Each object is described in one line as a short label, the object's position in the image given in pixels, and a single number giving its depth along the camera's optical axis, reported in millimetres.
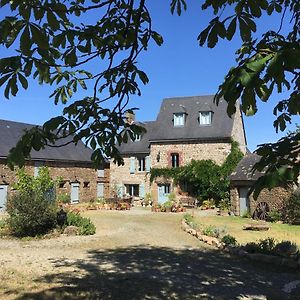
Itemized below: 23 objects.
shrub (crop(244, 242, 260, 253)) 10453
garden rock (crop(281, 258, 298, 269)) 9109
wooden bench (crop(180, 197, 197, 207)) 29062
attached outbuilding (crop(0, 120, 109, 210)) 28625
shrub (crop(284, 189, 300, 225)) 19328
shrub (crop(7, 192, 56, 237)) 14250
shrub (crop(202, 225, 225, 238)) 13438
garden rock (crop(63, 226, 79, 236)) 14500
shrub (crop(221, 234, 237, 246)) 11653
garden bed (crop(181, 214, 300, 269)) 9414
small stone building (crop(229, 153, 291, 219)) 21156
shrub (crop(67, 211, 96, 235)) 14820
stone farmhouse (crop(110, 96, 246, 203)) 29844
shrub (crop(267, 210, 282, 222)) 20297
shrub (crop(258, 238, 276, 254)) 10219
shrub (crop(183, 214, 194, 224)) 17906
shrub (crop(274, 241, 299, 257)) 9805
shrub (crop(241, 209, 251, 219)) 22100
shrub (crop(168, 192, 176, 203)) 30050
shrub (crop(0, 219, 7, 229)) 15703
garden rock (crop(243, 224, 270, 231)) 16312
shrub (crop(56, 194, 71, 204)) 29533
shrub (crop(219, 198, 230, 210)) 26645
